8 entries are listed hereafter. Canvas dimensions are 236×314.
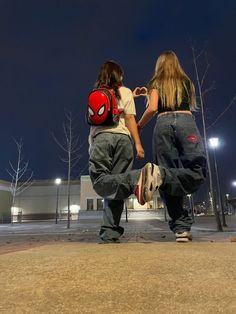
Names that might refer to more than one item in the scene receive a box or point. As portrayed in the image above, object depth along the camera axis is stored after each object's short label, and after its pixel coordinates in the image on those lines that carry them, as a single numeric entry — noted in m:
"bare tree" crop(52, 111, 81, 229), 14.88
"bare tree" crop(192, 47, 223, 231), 7.29
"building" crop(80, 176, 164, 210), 32.64
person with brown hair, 2.43
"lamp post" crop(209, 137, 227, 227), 10.58
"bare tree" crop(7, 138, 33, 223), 23.10
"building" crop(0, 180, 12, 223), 34.67
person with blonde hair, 2.53
